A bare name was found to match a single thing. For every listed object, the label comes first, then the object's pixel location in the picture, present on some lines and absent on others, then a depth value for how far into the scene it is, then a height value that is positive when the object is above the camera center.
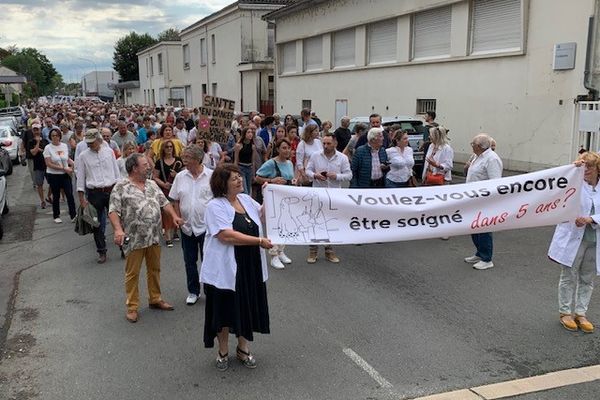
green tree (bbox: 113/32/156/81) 89.06 +8.59
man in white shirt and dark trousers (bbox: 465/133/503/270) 7.36 -0.82
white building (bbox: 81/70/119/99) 107.75 +5.45
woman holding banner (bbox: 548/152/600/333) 5.37 -1.38
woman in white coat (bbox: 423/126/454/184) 9.11 -0.75
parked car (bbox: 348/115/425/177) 14.62 -0.56
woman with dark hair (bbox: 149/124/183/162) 8.44 -0.55
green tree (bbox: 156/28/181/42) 106.12 +14.78
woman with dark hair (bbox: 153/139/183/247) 8.23 -0.83
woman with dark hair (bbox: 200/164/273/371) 4.53 -1.29
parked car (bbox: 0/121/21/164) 21.81 -1.23
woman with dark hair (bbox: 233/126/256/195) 10.46 -0.82
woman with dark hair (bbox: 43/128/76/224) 10.43 -1.11
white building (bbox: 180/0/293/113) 35.78 +3.78
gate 11.99 -0.39
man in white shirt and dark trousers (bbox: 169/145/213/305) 6.08 -0.91
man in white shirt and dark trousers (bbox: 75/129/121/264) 8.18 -0.97
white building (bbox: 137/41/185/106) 54.81 +3.72
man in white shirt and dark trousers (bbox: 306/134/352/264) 7.84 -0.81
